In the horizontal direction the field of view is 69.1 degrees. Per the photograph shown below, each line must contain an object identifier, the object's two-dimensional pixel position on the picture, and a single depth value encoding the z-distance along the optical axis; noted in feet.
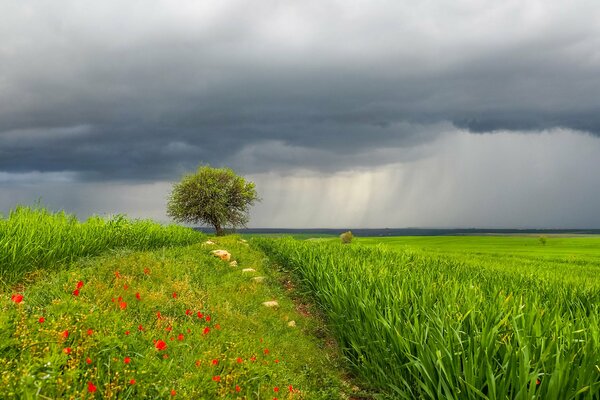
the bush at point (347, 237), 154.29
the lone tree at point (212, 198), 156.97
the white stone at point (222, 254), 59.26
